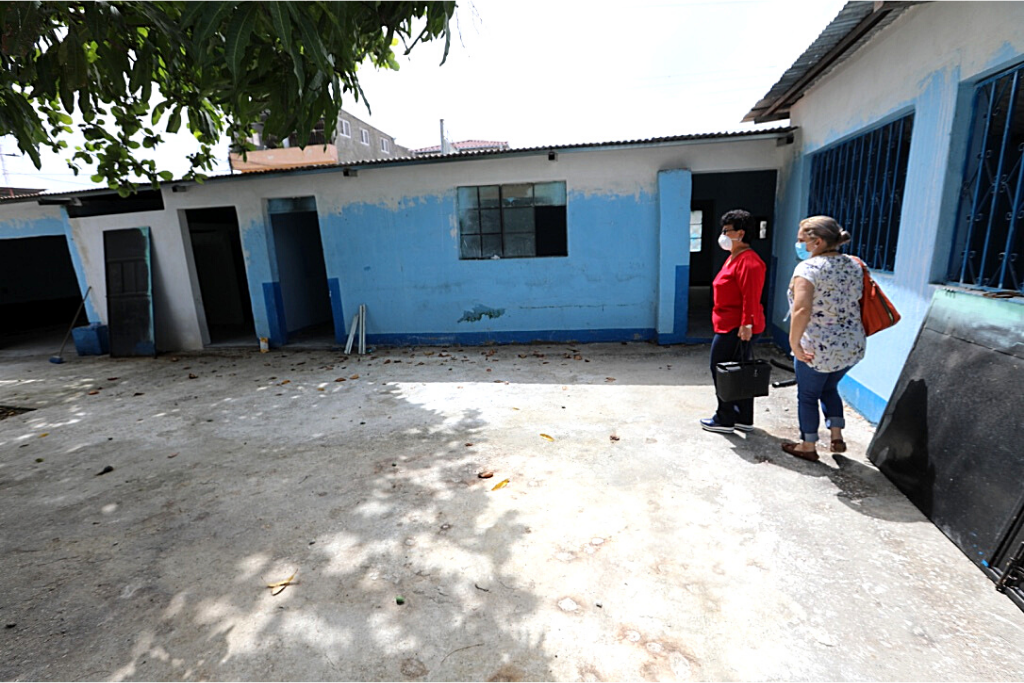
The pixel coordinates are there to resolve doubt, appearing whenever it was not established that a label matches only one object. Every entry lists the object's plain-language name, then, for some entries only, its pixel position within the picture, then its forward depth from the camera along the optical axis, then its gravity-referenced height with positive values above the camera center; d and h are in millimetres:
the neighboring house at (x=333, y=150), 20406 +4497
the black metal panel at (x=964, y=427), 2180 -1110
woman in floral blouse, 2973 -525
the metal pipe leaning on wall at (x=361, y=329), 7758 -1397
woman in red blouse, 3525 -561
